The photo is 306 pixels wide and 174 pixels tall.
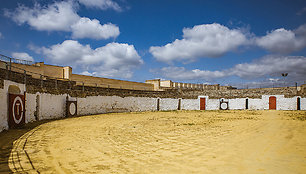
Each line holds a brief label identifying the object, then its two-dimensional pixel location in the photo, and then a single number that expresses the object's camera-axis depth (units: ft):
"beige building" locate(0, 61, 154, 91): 72.33
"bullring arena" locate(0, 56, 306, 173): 14.79
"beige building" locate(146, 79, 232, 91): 120.06
